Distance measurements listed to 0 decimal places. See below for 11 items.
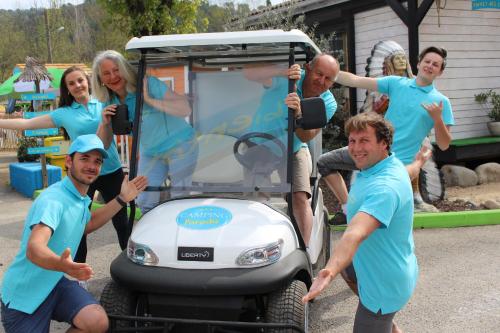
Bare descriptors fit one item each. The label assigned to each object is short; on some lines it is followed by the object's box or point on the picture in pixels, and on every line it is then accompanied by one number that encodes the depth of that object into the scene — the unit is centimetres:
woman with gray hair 359
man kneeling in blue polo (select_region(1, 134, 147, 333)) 264
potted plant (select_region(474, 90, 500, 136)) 973
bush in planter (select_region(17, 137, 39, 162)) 1370
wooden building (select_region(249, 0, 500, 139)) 927
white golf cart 281
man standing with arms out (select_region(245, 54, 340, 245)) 351
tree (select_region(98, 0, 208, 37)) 1086
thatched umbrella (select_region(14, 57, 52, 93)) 1022
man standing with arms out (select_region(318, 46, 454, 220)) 401
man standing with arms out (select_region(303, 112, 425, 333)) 244
